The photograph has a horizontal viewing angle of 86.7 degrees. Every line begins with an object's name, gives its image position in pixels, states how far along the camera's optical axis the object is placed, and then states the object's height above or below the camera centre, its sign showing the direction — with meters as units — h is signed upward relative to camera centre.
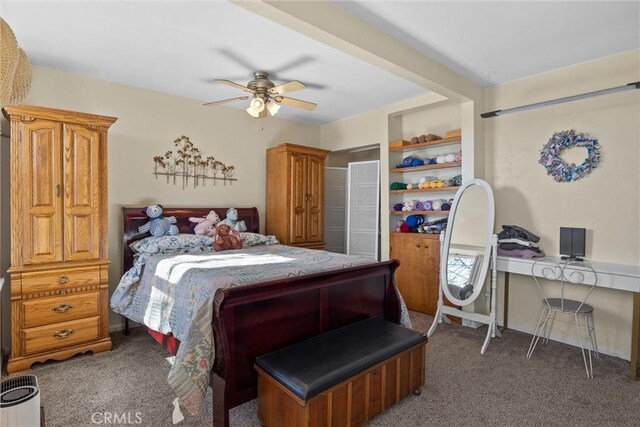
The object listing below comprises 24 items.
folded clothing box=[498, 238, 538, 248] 3.43 -0.32
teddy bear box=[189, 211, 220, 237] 4.03 -0.20
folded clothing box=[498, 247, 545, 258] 3.34 -0.43
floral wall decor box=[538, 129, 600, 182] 3.19 +0.54
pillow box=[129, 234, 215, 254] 3.40 -0.37
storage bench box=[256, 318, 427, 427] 1.78 -0.96
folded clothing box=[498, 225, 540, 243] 3.47 -0.24
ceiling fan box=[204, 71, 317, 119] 3.22 +1.11
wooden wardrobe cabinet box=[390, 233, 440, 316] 4.14 -0.75
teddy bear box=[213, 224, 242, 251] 3.71 -0.35
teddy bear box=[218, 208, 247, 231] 4.37 -0.17
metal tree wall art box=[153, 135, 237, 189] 4.10 +0.53
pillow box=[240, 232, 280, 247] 4.09 -0.39
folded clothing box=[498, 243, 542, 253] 3.40 -0.38
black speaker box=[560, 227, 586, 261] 3.22 -0.31
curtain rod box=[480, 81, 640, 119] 2.55 +0.96
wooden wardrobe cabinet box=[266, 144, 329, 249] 4.69 +0.20
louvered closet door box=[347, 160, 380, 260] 4.93 +0.02
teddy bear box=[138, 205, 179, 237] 3.73 -0.18
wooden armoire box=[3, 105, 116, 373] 2.76 -0.24
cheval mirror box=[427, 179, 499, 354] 3.45 -0.45
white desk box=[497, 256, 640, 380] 2.64 -0.57
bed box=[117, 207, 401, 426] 1.94 -0.73
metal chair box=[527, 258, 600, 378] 2.85 -0.69
